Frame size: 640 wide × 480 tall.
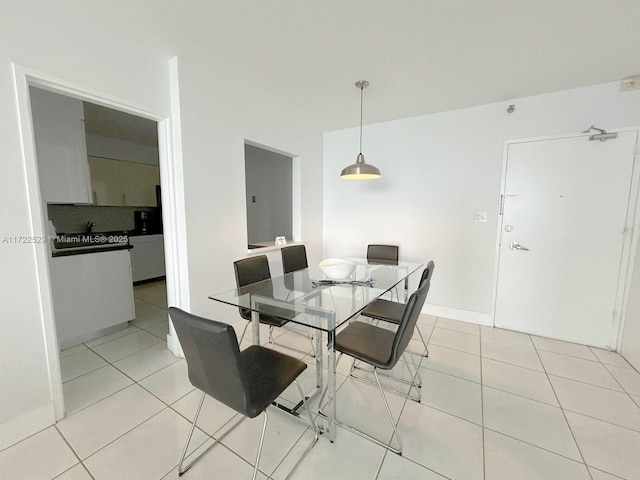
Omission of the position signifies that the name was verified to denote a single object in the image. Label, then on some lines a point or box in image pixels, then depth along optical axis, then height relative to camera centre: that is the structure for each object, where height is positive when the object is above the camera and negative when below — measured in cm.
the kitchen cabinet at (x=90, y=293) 236 -77
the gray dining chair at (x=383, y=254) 319 -48
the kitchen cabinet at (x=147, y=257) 445 -74
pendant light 239 +42
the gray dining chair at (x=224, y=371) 100 -68
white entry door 246 -20
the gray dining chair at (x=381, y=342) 136 -81
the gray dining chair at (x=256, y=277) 210 -55
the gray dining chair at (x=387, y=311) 211 -83
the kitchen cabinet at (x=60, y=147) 234 +64
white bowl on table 219 -46
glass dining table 148 -58
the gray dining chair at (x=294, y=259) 282 -50
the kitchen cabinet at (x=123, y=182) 409 +55
